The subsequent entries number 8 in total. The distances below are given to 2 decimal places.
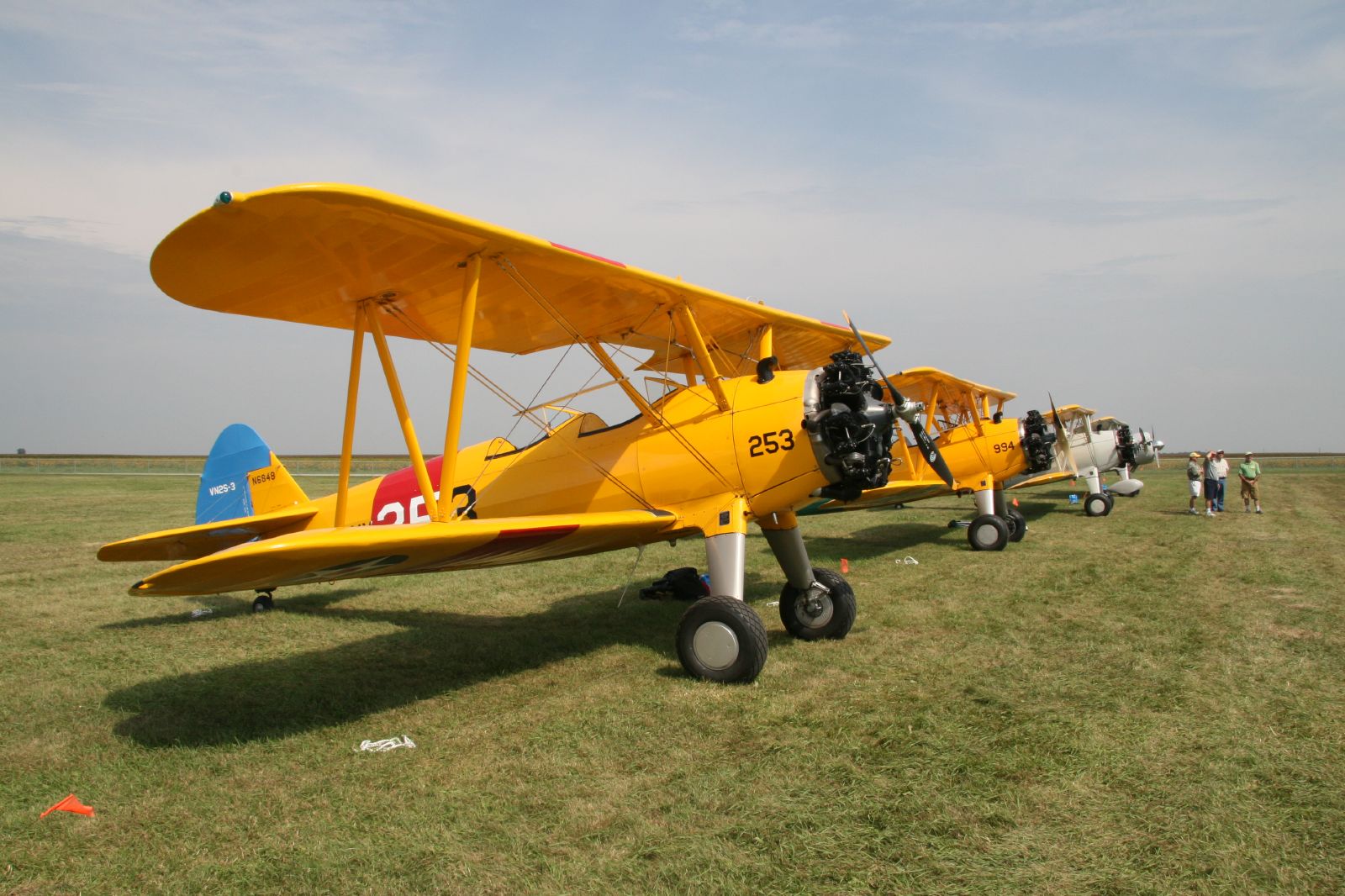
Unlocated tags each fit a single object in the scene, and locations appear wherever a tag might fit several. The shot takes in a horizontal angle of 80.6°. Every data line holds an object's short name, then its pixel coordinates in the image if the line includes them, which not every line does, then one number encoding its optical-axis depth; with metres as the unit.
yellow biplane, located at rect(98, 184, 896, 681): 4.38
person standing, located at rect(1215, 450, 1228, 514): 17.33
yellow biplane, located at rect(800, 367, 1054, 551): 12.50
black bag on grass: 8.50
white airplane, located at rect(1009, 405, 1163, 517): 18.20
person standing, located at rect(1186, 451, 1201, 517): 17.98
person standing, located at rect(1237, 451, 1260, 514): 17.83
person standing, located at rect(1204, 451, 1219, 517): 17.19
